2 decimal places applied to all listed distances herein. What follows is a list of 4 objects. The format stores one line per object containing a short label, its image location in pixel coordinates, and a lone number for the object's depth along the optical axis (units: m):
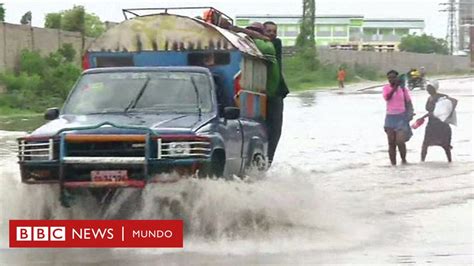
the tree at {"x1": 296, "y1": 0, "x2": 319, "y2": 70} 78.06
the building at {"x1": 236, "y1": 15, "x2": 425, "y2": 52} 157.88
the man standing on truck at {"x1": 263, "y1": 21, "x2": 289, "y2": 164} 14.08
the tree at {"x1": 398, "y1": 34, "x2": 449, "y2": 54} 139.88
